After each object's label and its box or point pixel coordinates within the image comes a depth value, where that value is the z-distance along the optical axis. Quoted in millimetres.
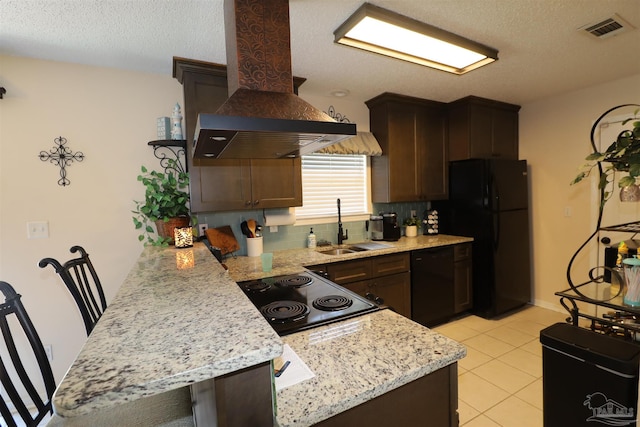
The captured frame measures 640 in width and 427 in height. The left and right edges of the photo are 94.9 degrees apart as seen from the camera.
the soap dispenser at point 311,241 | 3119
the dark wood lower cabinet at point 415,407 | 833
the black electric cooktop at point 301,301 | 1261
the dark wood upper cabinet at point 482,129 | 3408
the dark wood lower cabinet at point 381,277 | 2619
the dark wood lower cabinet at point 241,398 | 593
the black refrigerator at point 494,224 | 3260
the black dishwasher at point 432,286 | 3000
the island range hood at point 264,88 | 1310
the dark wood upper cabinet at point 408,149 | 3295
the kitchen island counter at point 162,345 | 489
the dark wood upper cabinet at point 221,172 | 2285
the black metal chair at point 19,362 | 887
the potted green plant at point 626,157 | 1280
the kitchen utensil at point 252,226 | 2693
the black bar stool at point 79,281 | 1340
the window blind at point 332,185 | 3205
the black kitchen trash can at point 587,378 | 1362
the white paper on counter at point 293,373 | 829
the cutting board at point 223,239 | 2470
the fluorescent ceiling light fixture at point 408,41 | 1726
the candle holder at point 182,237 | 2094
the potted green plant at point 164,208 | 2166
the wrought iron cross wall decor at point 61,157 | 2189
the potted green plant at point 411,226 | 3588
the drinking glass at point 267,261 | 2223
